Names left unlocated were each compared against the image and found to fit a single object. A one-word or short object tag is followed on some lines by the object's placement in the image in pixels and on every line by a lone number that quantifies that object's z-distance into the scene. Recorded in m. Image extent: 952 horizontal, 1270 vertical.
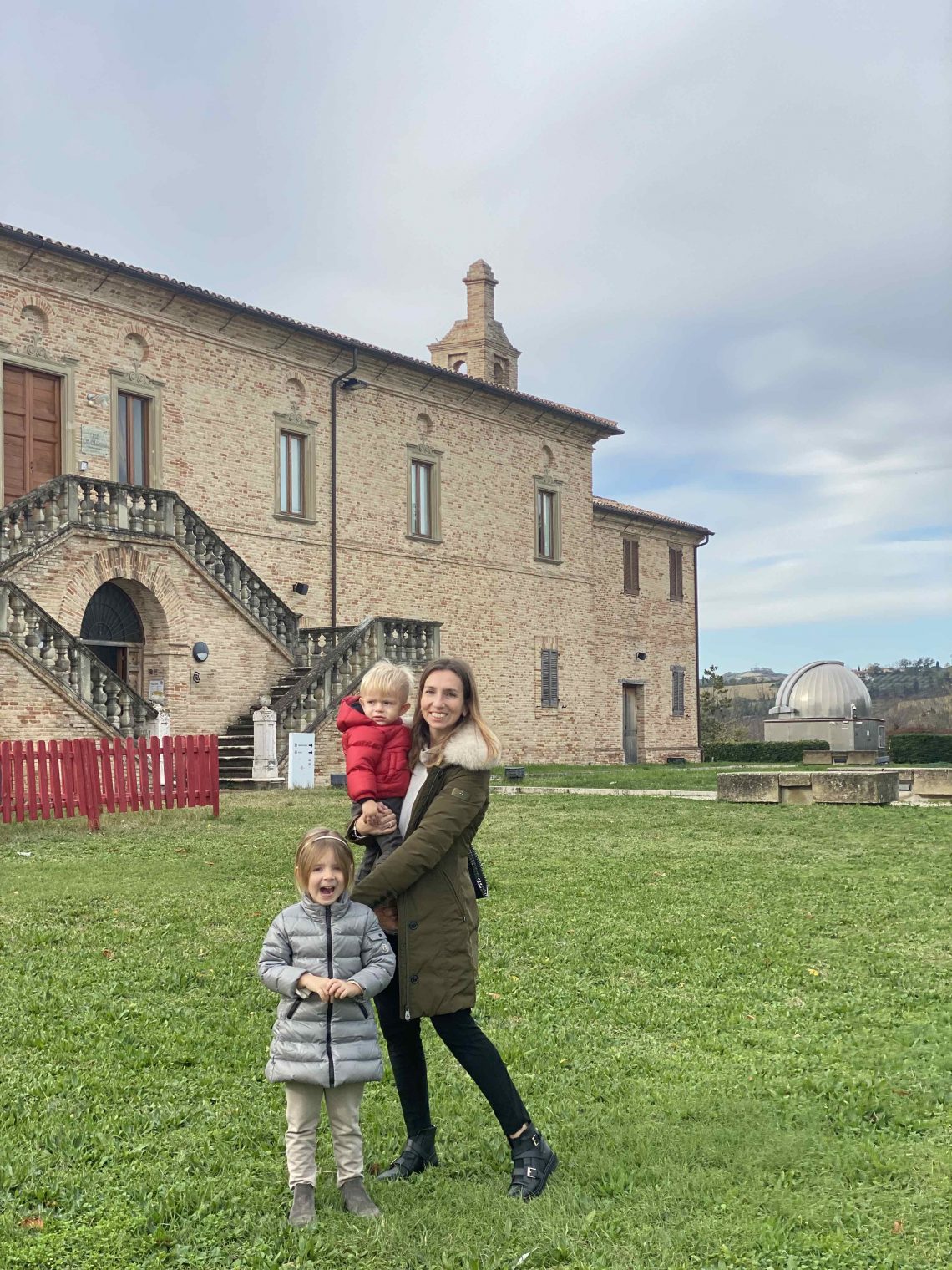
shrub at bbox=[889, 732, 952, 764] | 39.72
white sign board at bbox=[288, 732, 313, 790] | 22.70
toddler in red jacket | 4.50
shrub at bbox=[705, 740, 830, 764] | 39.94
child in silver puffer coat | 4.10
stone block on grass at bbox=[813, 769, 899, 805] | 18.92
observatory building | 41.19
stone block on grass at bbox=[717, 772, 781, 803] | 19.25
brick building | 21.73
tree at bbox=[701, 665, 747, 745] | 59.06
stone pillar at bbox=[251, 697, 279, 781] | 22.67
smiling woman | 4.34
